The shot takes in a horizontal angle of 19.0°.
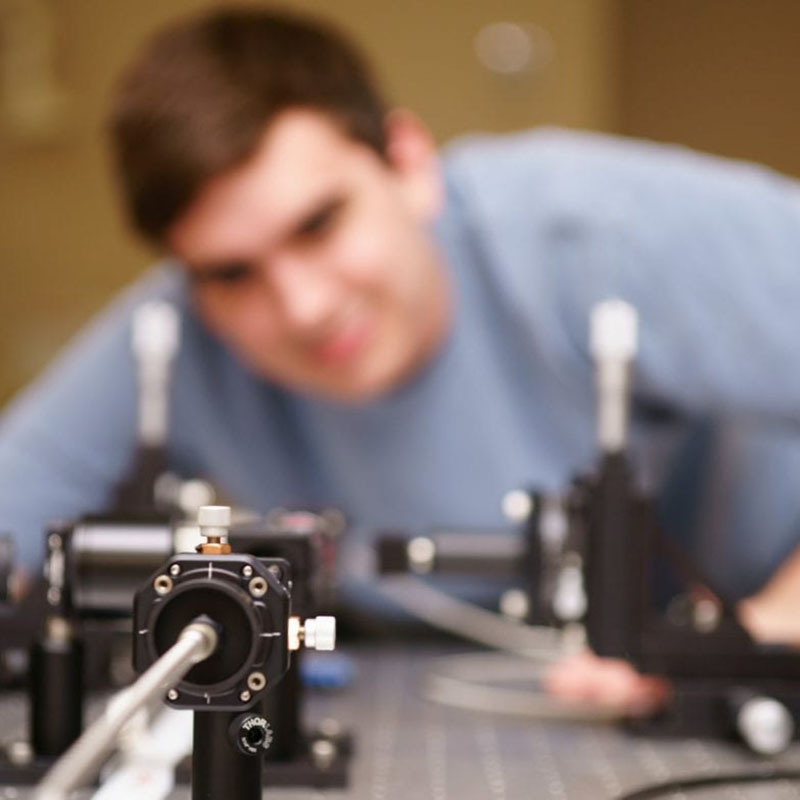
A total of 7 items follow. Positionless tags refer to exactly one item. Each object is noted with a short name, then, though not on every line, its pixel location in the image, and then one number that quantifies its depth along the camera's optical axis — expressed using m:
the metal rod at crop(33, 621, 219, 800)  0.64
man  1.34
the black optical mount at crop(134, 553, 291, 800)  0.77
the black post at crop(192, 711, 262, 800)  0.79
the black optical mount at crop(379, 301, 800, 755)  1.07
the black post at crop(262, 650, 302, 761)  0.96
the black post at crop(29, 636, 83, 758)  0.97
